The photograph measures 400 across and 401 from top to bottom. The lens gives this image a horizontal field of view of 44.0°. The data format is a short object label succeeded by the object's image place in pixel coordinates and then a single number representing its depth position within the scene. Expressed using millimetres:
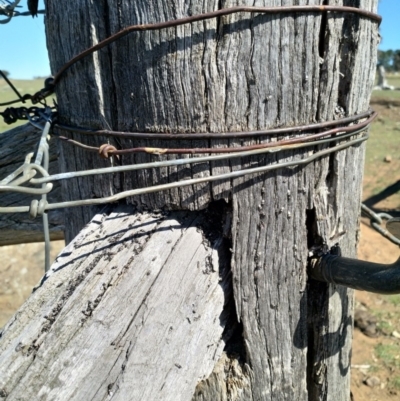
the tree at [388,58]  37031
